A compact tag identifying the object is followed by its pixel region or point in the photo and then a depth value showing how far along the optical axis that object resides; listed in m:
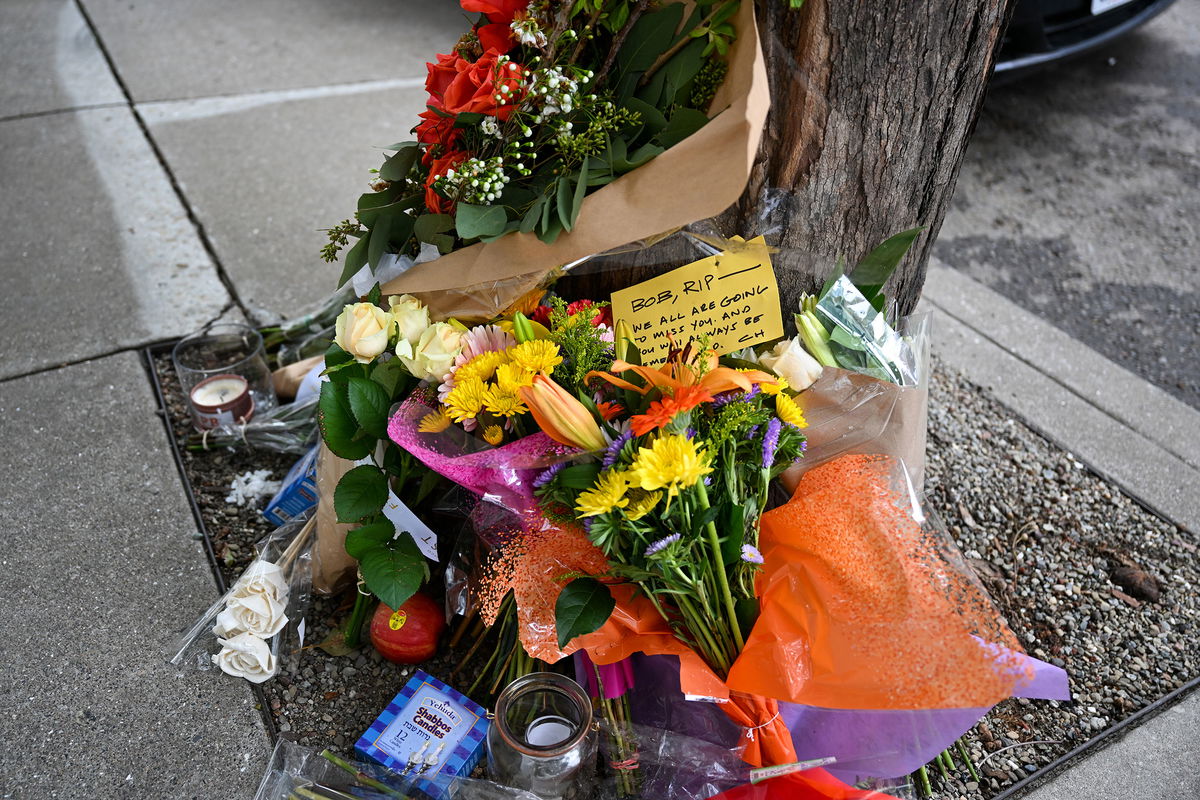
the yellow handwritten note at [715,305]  1.59
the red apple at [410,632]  1.73
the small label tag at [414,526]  1.66
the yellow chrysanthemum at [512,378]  1.32
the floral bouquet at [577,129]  1.41
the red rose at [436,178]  1.61
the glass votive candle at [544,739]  1.45
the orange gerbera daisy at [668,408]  1.19
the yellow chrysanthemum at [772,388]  1.33
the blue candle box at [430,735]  1.53
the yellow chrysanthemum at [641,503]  1.21
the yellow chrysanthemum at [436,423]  1.45
